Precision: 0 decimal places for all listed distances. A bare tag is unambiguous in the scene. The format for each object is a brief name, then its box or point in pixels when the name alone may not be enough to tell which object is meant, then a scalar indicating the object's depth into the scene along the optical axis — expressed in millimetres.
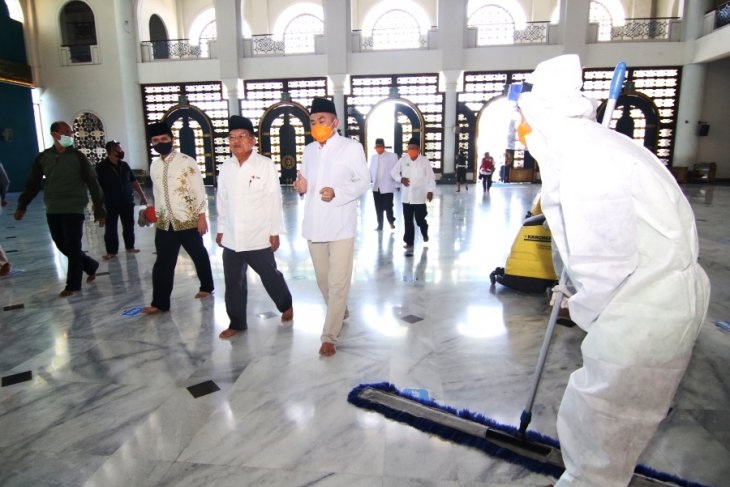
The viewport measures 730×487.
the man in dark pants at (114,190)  5730
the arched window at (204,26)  18438
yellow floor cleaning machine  3967
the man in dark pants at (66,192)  4137
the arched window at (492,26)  15434
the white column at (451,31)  14477
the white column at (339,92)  15250
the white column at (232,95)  15586
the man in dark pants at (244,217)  3172
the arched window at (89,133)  16606
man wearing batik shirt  3682
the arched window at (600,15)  16577
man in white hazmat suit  1280
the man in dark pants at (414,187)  5898
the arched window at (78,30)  16125
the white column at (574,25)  14078
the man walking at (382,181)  6887
